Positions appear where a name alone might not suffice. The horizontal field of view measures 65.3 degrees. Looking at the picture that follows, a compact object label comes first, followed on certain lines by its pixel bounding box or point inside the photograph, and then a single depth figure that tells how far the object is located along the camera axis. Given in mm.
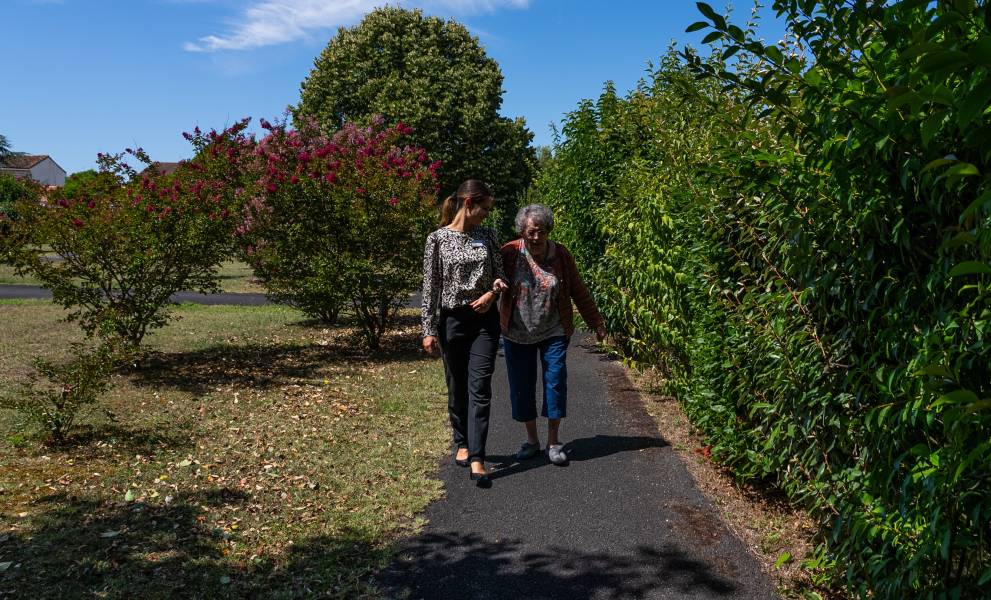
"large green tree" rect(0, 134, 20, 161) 55844
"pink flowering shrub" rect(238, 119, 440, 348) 10359
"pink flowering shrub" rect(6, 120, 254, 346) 8578
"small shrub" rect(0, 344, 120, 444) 6102
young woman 5348
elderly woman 5594
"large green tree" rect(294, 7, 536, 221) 31734
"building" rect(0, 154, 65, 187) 84688
